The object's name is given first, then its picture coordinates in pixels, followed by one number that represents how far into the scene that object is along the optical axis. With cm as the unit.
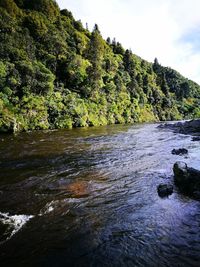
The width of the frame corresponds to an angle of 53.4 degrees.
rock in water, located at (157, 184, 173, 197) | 919
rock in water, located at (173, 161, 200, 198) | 918
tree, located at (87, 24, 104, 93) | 5027
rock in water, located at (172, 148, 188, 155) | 1650
